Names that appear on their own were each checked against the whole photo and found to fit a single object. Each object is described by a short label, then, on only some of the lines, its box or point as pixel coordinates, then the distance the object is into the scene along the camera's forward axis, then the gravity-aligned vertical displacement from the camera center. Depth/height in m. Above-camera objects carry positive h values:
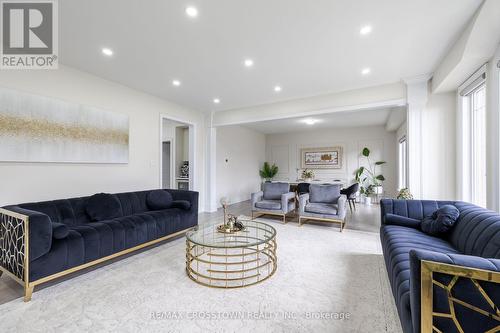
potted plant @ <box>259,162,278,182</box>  8.97 -0.18
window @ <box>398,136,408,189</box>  6.56 +0.10
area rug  1.66 -1.19
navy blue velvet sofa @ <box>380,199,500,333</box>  0.99 -0.63
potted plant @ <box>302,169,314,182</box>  7.27 -0.28
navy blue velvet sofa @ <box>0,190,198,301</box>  2.03 -0.73
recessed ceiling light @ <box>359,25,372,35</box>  2.38 +1.52
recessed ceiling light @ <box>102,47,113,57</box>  2.83 +1.53
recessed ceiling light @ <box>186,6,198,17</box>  2.11 +1.53
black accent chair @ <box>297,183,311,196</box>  6.21 -0.58
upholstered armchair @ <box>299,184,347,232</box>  4.21 -0.76
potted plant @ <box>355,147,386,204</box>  7.40 -0.34
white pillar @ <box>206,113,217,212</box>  5.91 +0.10
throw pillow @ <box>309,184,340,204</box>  4.71 -0.57
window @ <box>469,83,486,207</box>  3.02 +0.31
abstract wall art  2.72 +0.53
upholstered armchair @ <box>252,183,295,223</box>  4.77 -0.75
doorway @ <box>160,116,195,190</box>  6.49 +0.48
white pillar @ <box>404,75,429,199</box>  3.71 +0.52
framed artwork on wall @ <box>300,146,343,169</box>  8.14 +0.39
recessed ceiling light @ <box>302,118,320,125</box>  6.46 +1.42
